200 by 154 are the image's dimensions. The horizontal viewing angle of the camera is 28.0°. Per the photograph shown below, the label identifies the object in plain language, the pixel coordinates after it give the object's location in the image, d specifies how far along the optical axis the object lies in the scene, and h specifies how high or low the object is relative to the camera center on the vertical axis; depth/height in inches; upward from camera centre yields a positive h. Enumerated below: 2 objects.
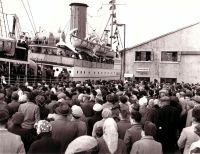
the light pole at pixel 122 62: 1614.2 +47.8
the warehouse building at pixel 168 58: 1560.0 +64.8
